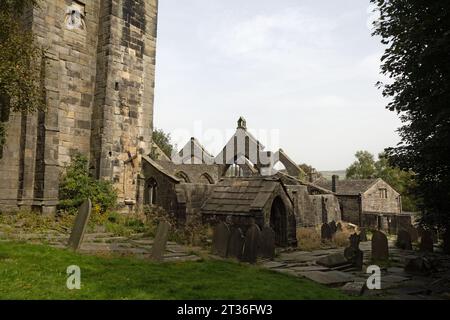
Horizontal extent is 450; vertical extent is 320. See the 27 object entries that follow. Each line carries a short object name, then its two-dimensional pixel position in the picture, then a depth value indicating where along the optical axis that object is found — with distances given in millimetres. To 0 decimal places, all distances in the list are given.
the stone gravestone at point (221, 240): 10477
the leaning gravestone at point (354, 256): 10047
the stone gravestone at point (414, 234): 19470
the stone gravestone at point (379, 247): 11555
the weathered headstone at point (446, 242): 13695
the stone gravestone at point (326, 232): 16500
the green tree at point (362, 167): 62375
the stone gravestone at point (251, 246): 9930
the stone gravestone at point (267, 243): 10875
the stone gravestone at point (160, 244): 8838
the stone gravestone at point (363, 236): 18734
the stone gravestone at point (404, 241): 15297
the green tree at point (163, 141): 51538
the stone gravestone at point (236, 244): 10172
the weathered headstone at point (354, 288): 7030
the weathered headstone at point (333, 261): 9906
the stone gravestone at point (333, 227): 17000
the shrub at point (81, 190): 15125
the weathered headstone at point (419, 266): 9700
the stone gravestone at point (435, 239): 20508
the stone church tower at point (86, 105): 14516
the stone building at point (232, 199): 13141
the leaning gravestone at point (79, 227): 9117
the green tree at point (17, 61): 9828
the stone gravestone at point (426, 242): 14672
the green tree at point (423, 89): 8266
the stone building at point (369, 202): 30078
